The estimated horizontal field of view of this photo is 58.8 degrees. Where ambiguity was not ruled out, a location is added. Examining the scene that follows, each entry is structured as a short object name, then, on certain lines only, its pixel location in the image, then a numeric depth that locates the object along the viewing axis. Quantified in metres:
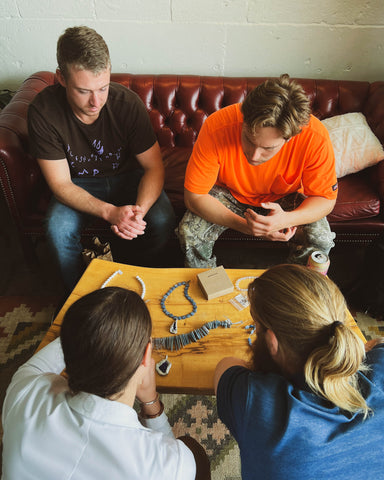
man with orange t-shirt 1.61
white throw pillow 2.05
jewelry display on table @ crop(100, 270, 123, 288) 1.45
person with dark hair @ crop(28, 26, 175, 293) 1.62
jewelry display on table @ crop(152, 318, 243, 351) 1.24
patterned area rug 1.43
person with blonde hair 0.77
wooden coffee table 1.17
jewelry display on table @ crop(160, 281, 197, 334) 1.31
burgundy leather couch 1.88
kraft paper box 1.40
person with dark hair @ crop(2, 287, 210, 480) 0.72
